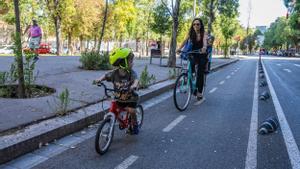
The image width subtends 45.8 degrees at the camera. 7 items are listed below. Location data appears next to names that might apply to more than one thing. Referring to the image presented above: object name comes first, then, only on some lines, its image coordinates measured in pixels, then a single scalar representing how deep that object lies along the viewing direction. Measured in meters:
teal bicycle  8.03
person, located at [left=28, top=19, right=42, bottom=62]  14.63
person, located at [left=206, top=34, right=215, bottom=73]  9.09
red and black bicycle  4.72
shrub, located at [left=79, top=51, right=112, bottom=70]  13.49
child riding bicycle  5.03
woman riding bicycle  8.60
